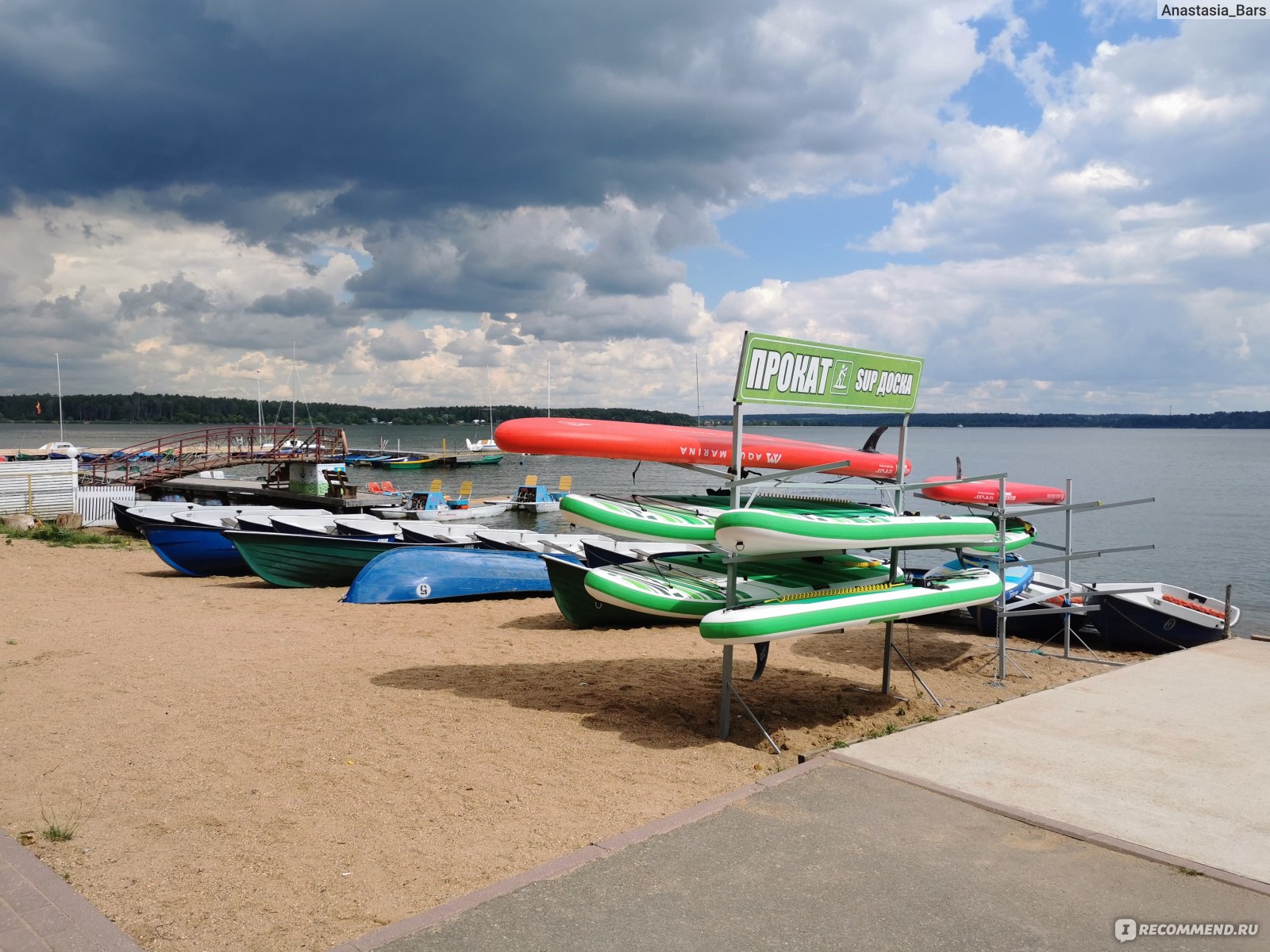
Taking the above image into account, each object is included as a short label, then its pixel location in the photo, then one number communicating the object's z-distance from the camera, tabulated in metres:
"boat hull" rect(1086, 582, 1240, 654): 12.25
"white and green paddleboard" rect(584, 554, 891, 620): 6.91
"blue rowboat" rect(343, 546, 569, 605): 12.91
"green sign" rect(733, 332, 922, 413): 7.16
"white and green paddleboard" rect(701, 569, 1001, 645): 6.27
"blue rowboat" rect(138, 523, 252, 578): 15.98
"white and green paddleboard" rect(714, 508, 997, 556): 6.34
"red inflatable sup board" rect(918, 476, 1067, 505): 12.88
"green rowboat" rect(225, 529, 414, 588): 14.54
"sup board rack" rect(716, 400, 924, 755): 6.68
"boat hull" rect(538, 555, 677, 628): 11.55
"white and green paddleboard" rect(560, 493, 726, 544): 7.20
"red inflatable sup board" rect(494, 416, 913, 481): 7.83
